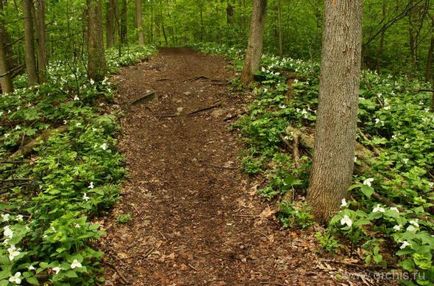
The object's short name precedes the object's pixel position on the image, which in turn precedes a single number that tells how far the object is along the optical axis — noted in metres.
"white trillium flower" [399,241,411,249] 3.81
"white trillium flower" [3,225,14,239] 4.07
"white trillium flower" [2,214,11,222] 4.75
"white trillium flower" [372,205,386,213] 4.32
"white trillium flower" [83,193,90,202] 5.29
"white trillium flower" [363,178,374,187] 4.68
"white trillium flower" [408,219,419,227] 4.00
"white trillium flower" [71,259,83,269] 3.79
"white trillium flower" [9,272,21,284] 3.53
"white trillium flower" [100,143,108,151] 7.02
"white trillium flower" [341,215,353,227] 4.30
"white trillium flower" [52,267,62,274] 3.75
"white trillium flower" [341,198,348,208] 4.57
